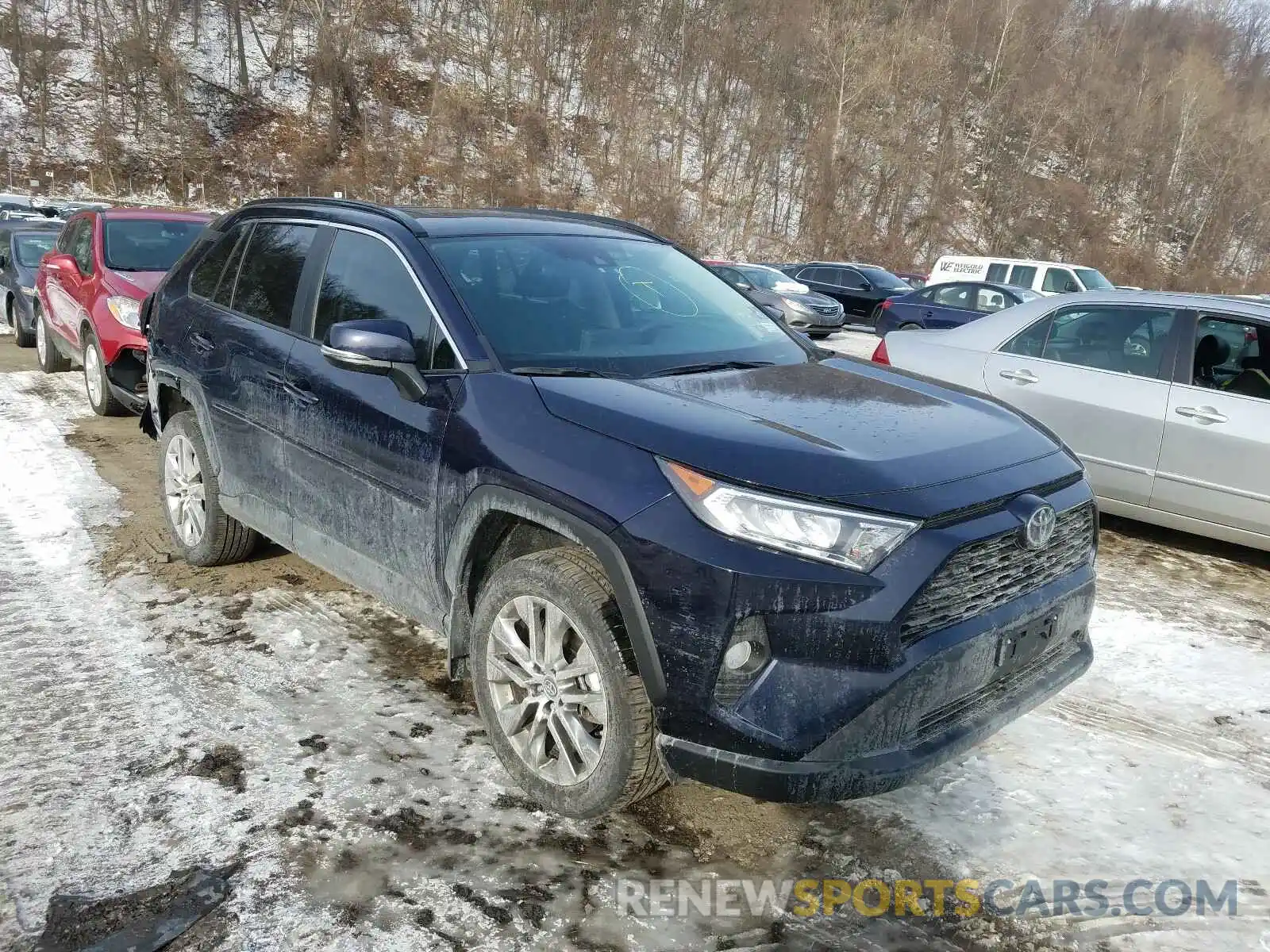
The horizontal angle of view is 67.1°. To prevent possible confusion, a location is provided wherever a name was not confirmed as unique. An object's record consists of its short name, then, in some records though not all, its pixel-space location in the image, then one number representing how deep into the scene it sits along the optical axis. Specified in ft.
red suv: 24.90
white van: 63.98
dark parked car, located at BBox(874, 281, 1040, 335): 52.75
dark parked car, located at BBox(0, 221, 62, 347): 38.83
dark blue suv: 7.86
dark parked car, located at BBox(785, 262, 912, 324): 72.49
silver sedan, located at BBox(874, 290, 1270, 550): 17.25
